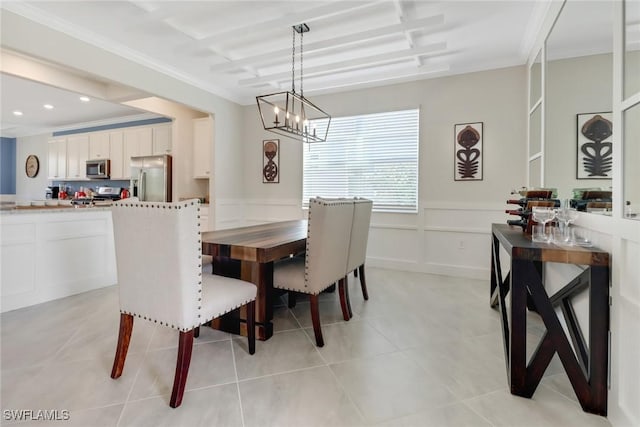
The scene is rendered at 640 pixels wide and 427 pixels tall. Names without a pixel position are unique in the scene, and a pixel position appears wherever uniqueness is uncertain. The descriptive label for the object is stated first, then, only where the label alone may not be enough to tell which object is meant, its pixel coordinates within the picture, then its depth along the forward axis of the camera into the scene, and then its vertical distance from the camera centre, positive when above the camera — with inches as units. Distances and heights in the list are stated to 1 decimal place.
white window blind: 158.9 +28.1
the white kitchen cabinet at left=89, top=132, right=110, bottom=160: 227.8 +49.1
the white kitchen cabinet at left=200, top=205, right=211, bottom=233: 185.4 -3.4
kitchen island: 98.7 -16.6
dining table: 73.6 -13.9
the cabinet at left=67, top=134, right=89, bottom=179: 239.1 +43.5
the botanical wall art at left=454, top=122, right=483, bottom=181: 142.9 +29.0
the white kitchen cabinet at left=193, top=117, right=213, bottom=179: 188.9 +39.6
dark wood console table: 53.2 -21.9
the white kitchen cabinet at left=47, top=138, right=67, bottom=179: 252.8 +42.7
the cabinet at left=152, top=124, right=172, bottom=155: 201.8 +48.0
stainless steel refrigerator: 187.9 +20.2
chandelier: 179.6 +58.9
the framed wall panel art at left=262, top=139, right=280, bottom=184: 191.9 +31.8
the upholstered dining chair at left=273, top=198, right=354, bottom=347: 77.1 -12.2
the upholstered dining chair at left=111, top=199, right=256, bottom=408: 54.6 -11.6
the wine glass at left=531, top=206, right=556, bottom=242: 67.4 -0.6
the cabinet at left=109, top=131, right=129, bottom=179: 220.4 +39.1
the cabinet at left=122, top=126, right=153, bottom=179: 208.5 +47.4
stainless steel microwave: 224.8 +30.6
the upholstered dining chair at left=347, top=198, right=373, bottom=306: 96.7 -8.9
